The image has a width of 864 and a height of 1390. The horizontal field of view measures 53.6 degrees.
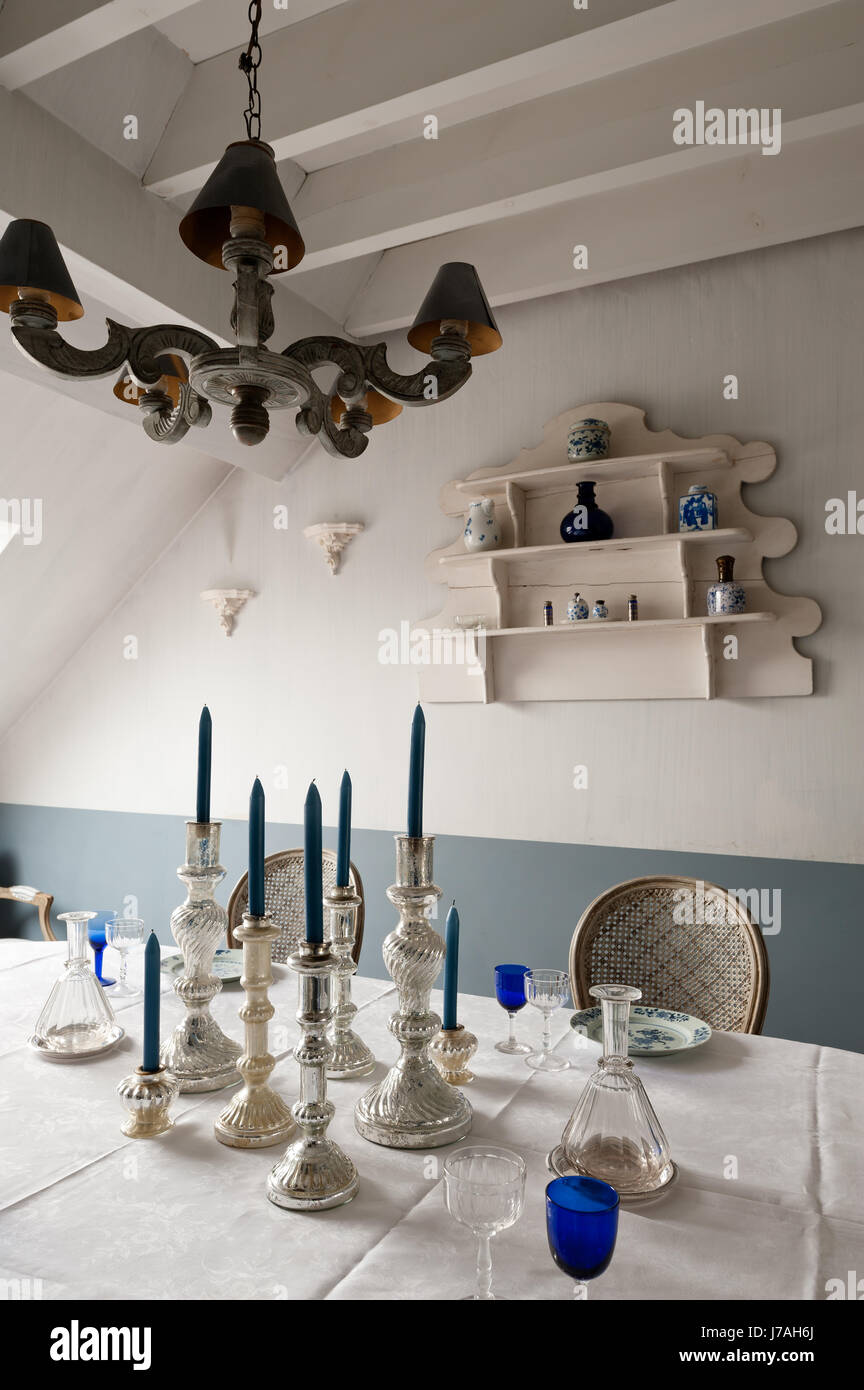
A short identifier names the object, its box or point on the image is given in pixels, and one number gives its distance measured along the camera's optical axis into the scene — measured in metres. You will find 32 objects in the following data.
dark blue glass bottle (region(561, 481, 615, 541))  2.56
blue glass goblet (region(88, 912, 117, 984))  1.57
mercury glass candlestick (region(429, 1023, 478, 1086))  1.23
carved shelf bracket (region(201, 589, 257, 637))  3.31
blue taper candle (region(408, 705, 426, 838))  1.08
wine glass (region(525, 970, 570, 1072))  1.35
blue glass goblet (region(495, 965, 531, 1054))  1.35
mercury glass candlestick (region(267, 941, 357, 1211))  0.91
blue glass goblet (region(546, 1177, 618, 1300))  0.74
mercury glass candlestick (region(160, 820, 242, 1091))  1.19
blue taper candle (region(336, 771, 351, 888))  1.22
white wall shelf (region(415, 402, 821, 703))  2.43
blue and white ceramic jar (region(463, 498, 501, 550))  2.72
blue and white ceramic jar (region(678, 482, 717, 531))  2.43
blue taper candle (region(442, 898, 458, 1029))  1.22
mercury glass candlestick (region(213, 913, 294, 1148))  1.05
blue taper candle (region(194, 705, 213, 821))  1.18
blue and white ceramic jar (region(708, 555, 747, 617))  2.36
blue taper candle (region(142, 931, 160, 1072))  1.03
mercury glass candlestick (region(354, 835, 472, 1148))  1.06
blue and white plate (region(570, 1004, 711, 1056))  1.34
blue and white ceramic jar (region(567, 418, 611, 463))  2.57
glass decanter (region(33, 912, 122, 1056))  1.31
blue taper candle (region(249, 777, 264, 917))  1.03
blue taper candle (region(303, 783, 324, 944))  0.90
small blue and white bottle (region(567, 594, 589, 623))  2.57
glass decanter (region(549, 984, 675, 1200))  0.94
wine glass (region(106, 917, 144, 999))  1.65
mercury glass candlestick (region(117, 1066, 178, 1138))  1.04
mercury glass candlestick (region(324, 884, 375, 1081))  1.23
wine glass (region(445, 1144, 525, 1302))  0.78
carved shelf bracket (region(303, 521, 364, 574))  3.07
